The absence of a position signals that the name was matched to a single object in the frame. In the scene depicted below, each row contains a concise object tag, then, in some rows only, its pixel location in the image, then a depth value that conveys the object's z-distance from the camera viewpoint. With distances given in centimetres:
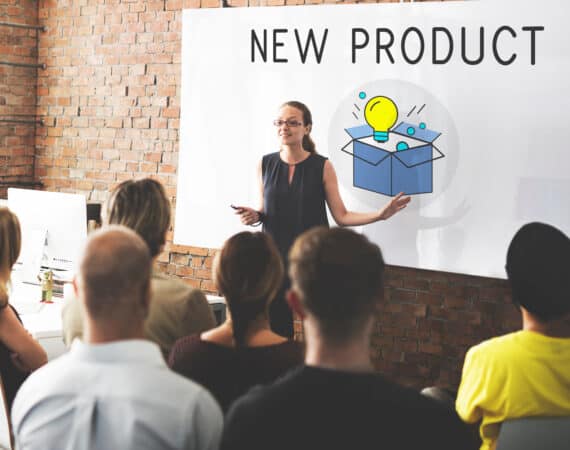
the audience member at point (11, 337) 302
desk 382
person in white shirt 177
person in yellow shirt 226
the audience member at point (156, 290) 266
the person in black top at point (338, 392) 155
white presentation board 418
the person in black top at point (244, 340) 227
